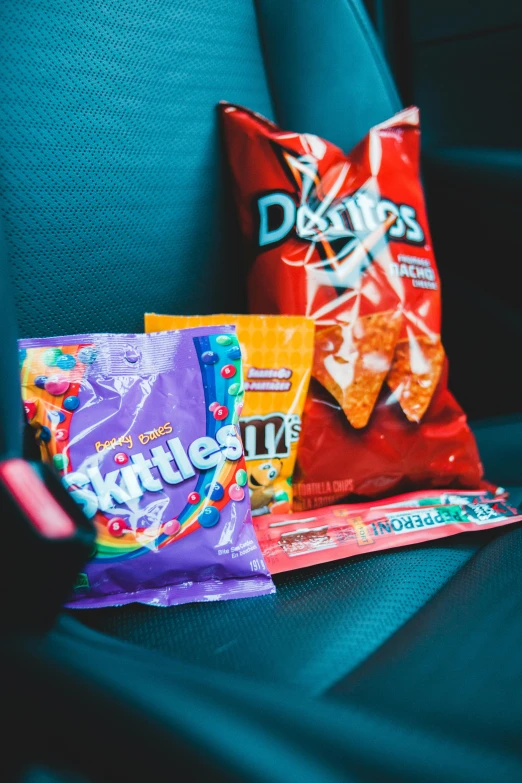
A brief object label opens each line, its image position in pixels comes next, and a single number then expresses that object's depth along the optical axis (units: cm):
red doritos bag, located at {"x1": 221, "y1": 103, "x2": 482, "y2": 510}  82
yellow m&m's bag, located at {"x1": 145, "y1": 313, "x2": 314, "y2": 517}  79
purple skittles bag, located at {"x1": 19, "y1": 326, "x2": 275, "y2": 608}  64
